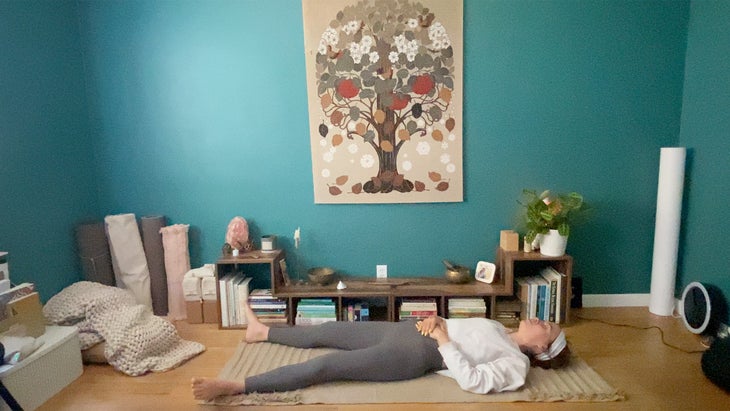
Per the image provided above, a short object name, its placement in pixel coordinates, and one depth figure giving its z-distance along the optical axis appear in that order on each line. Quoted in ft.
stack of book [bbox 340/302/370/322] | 10.10
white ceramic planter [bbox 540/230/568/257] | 9.64
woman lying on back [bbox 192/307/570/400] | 7.34
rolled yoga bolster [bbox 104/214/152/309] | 10.48
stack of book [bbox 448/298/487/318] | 9.86
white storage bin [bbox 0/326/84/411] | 6.96
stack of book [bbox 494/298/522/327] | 10.02
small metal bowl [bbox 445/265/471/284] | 10.32
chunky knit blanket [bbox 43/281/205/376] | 8.27
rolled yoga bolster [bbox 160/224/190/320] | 10.70
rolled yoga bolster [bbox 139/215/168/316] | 10.64
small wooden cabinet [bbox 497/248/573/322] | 9.77
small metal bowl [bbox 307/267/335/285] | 10.30
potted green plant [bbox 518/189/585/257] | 9.63
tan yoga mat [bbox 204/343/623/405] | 7.25
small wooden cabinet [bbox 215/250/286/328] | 9.96
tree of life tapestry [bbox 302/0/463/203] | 10.08
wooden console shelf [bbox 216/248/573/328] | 9.86
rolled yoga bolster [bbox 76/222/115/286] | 10.22
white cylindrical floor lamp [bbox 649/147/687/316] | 9.82
